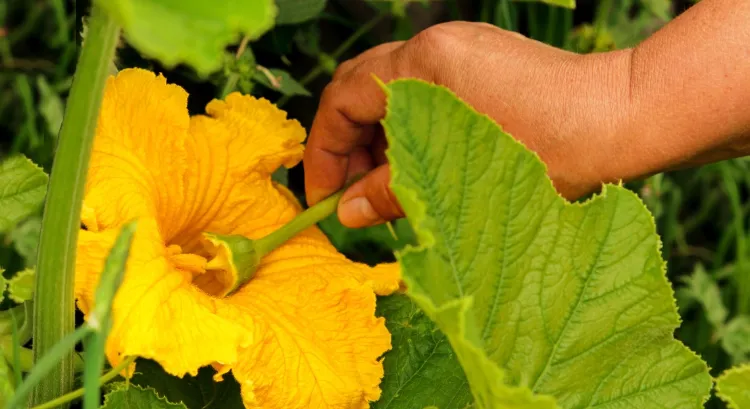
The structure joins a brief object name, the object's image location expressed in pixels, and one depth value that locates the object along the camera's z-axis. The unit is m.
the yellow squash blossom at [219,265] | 0.85
